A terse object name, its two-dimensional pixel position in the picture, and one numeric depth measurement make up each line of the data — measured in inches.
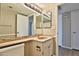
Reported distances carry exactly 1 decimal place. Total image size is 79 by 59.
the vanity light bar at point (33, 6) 76.1
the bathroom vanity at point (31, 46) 72.8
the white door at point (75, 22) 87.6
